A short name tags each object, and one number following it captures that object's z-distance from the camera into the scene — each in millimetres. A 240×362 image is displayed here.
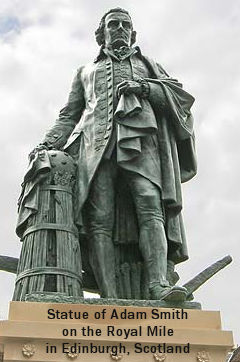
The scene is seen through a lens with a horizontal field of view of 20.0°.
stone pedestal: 6270
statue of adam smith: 7645
